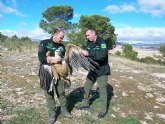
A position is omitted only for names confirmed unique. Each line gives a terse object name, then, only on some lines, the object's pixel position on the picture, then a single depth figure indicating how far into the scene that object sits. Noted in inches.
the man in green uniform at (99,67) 123.8
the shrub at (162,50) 1043.7
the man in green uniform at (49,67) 112.0
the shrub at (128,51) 676.8
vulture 116.6
